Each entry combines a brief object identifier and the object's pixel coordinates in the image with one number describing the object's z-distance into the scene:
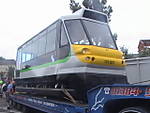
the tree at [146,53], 12.04
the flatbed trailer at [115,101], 2.67
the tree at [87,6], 10.43
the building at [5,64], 62.16
